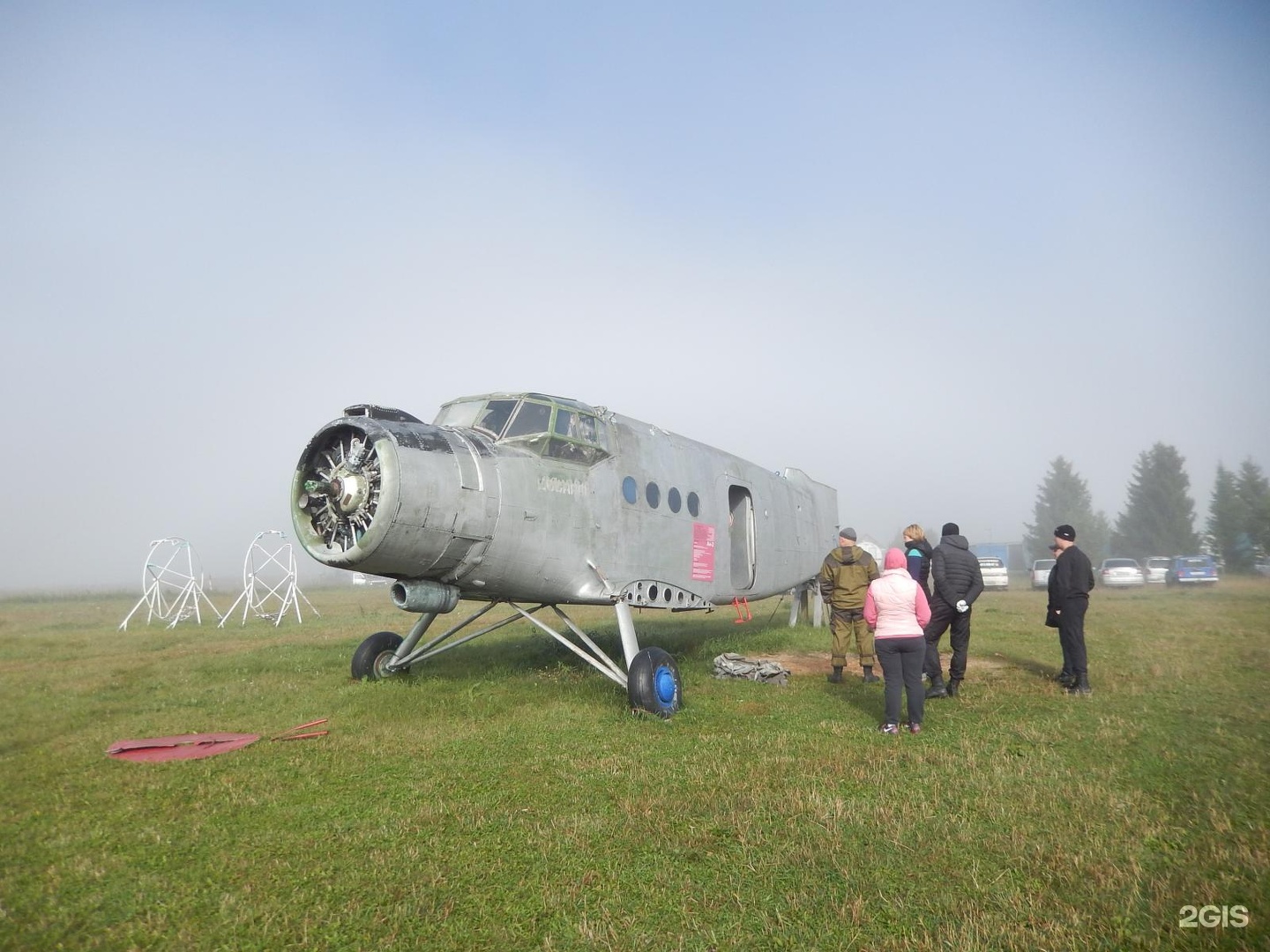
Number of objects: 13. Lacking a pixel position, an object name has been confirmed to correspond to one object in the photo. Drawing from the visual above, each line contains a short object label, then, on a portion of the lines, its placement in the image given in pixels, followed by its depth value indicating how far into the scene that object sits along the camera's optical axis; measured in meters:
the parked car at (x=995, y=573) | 43.20
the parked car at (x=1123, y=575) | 41.00
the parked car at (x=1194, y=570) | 38.53
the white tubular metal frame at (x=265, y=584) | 23.91
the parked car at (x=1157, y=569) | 46.22
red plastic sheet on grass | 7.41
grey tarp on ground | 11.52
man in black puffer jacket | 10.32
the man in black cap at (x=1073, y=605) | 10.46
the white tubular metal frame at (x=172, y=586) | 23.64
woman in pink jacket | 8.23
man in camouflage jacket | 11.80
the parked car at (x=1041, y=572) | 43.69
